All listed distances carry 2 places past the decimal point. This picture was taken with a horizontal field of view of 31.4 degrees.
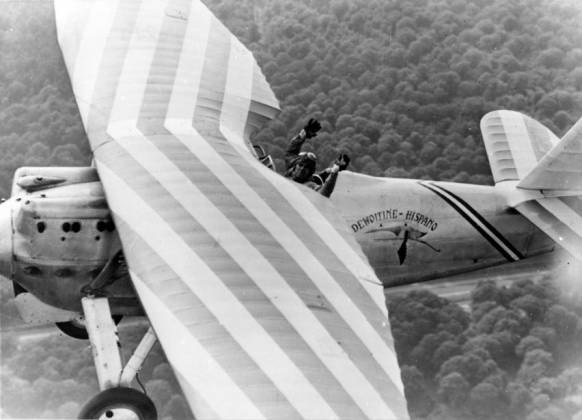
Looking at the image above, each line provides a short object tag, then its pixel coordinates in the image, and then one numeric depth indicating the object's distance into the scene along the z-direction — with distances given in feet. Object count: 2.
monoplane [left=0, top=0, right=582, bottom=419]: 22.22
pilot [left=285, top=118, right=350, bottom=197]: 30.86
